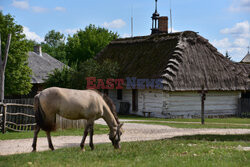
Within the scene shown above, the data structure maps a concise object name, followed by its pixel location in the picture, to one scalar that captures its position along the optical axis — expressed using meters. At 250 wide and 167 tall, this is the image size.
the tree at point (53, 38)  101.31
